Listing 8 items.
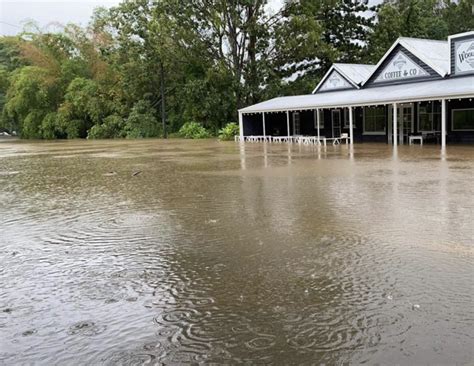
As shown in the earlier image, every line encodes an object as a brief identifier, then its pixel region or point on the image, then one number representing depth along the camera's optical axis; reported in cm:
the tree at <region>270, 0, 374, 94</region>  3522
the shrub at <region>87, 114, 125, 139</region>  4459
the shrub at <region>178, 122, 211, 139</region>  3706
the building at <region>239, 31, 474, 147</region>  2002
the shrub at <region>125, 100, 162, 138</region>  4275
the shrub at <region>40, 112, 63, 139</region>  4941
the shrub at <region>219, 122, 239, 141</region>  3247
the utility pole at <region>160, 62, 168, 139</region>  4184
